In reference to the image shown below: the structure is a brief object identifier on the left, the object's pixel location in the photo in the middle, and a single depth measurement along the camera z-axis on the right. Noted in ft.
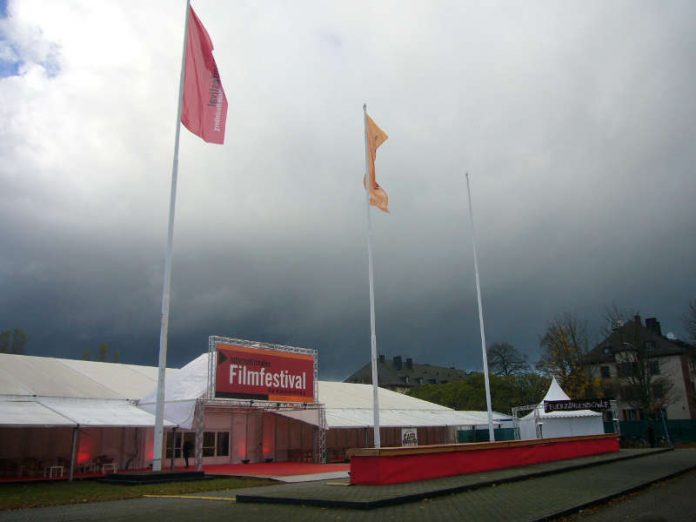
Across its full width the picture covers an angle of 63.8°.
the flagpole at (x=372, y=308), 57.88
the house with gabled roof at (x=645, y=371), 157.58
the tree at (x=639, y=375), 154.51
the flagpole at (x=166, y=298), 61.77
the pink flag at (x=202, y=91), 64.18
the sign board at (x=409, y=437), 108.78
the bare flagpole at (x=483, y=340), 79.25
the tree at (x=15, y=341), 246.47
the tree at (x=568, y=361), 169.89
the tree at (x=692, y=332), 123.34
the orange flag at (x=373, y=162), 65.00
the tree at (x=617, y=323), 169.07
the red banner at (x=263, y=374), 83.71
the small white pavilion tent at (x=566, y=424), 111.96
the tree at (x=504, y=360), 231.50
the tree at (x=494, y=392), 193.57
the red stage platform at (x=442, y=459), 44.34
